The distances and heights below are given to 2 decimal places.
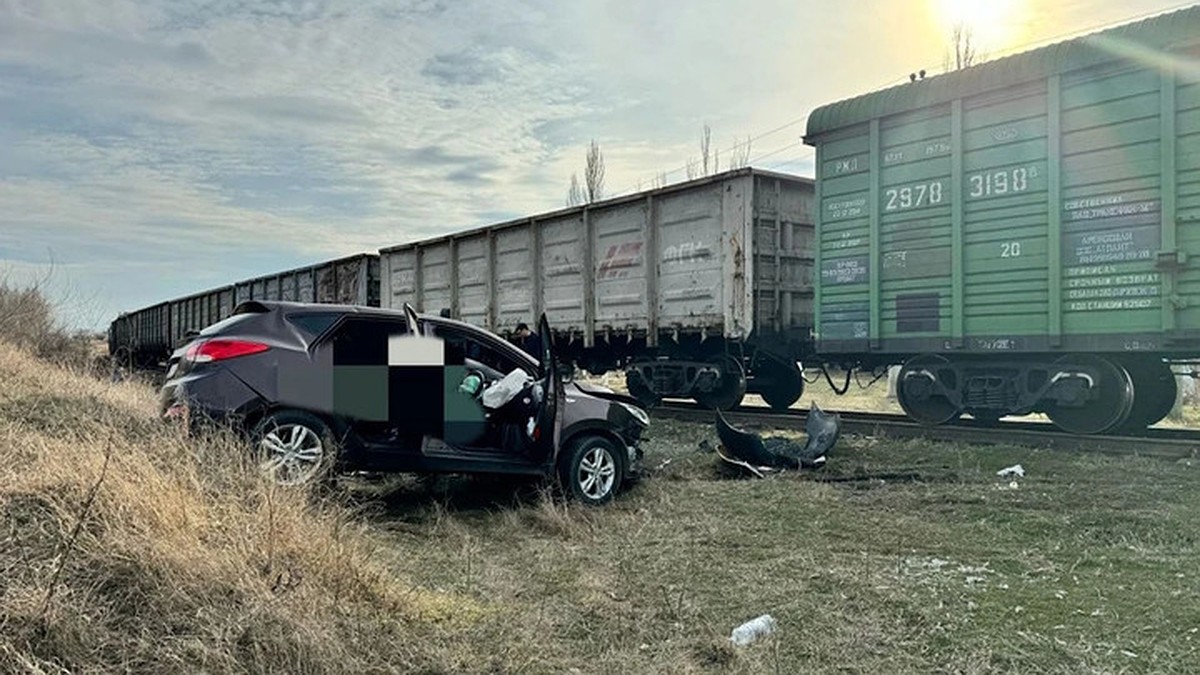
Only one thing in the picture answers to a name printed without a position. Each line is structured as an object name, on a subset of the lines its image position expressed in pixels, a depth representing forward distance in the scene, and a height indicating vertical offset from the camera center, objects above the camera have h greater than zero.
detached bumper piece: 7.84 -1.02
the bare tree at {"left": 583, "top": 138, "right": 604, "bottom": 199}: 39.62 +7.51
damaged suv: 5.73 -0.41
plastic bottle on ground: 3.52 -1.19
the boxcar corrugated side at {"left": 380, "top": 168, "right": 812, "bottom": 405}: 11.16 +0.88
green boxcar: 7.74 +1.19
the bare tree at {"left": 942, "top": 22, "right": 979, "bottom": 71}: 24.01 +7.80
